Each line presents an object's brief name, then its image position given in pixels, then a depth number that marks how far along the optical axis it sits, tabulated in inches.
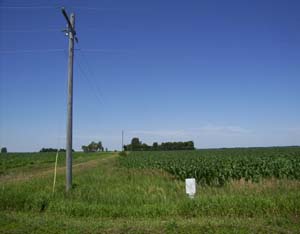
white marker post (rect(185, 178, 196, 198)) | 430.0
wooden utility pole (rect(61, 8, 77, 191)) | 553.3
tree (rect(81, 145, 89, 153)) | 6552.7
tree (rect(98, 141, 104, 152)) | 6628.9
